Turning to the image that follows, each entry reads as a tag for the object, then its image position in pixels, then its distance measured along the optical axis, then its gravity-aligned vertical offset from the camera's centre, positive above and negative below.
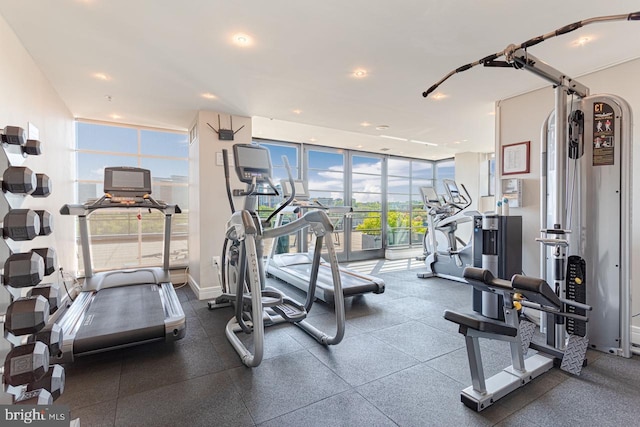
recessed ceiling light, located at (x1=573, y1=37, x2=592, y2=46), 2.57 +1.41
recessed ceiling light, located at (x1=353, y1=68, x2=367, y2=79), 3.17 +1.44
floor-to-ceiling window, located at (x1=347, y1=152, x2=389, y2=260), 7.75 +0.11
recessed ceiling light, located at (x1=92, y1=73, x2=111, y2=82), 3.24 +1.46
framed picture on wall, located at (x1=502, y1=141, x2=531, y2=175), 3.71 +0.62
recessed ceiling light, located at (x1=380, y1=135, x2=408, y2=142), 6.17 +1.47
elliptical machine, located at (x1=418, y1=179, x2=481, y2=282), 5.32 -0.58
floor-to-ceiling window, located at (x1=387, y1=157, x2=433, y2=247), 8.48 +0.25
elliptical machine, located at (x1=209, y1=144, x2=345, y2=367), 2.44 -0.50
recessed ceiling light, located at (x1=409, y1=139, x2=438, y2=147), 6.54 +1.46
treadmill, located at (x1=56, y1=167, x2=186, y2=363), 2.58 -0.97
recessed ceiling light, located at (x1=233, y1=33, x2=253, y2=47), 2.52 +1.44
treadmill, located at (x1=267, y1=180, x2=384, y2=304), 4.15 -1.02
